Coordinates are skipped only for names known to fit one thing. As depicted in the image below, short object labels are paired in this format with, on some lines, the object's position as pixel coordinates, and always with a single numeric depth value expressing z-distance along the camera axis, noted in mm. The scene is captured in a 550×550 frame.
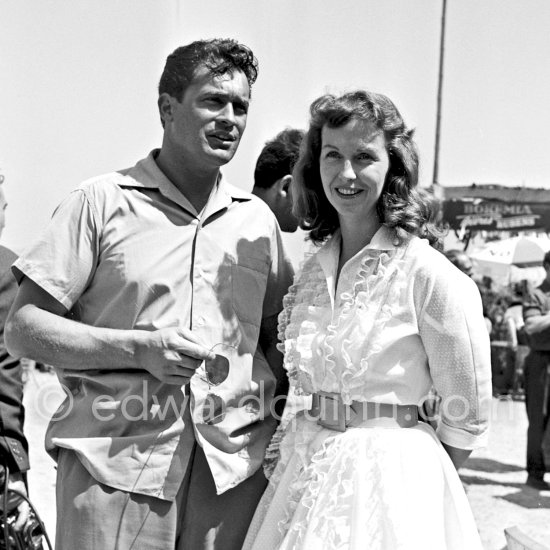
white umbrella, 10773
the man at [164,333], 2023
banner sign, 11836
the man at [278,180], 3240
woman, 1925
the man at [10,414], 2697
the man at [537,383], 6445
